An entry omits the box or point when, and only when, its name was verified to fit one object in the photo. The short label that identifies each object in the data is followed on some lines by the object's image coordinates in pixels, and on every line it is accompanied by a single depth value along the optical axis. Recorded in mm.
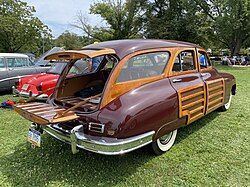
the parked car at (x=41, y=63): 9391
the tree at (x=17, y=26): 27609
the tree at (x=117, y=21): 32812
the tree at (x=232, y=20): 19033
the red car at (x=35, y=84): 5915
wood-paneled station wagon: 2529
